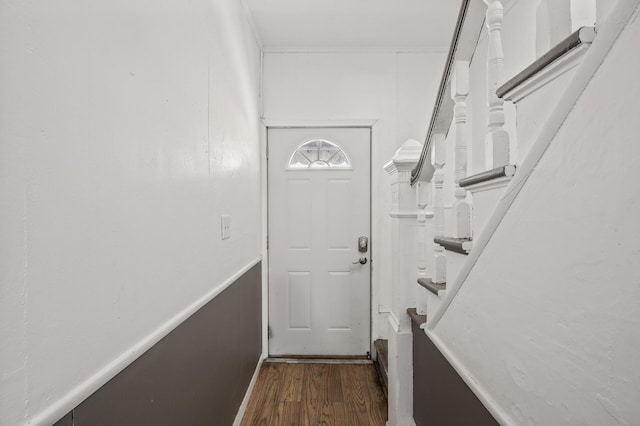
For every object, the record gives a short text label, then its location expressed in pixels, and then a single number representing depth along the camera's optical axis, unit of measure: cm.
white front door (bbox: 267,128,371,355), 320
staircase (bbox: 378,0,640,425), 64
